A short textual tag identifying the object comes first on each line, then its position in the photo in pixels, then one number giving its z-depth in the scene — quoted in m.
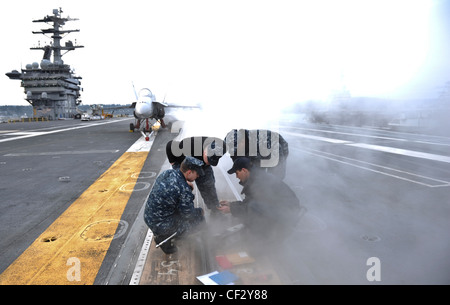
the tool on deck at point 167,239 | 3.74
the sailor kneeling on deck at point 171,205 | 3.75
